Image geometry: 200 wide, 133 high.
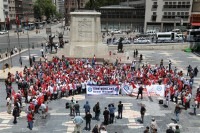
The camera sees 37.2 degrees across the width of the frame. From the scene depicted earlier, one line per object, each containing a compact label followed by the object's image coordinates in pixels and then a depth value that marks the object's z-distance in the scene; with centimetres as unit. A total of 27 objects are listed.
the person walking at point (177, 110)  2048
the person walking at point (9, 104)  2195
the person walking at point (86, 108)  2012
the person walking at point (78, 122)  1719
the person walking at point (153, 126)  1674
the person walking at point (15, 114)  1984
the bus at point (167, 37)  6462
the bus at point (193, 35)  6363
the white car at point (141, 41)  6319
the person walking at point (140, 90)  2546
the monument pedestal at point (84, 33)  4194
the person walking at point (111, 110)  1993
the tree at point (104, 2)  12672
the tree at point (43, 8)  17154
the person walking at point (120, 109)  2067
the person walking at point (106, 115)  1958
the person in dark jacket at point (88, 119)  1889
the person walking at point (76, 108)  2073
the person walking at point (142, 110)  2036
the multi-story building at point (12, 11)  13025
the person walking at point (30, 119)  1891
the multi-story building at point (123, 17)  9738
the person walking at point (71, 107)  2130
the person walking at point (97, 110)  2031
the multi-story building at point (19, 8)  14225
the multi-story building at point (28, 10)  16115
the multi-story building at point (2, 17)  11569
